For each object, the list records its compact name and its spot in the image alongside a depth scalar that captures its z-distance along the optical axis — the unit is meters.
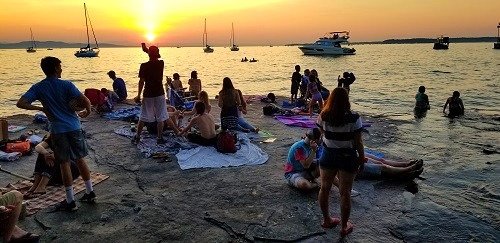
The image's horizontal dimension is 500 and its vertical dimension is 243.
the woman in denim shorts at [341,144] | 4.37
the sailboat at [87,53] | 106.19
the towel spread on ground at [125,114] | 13.06
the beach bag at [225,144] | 8.51
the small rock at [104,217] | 5.20
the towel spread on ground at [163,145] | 8.73
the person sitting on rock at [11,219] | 4.38
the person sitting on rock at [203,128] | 9.00
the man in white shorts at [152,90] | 8.61
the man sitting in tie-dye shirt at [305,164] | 6.22
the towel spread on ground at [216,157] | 7.86
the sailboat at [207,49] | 164.80
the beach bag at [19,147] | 8.48
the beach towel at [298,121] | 12.58
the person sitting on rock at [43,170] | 6.12
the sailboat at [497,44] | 113.64
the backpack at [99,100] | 14.32
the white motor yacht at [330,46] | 80.75
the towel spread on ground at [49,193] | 5.61
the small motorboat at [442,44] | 123.12
